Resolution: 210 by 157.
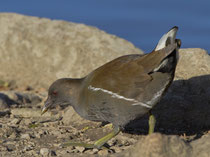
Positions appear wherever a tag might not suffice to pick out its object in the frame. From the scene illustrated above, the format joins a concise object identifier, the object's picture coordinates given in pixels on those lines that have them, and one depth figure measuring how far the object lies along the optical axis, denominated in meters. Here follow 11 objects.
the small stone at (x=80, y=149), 12.38
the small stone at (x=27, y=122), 16.34
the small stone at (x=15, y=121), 16.25
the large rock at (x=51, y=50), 27.05
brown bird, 11.87
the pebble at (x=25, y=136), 14.04
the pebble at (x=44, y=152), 11.88
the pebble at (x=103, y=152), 11.90
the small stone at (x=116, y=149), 12.35
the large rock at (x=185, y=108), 15.93
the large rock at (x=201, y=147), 9.02
